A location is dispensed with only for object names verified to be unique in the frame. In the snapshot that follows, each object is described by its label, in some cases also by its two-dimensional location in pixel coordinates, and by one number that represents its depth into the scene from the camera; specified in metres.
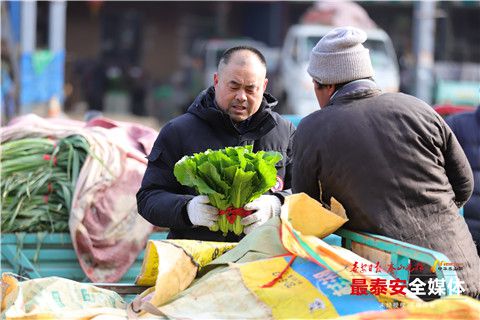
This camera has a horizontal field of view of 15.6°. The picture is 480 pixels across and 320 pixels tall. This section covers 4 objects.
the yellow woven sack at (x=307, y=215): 6.44
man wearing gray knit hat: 6.89
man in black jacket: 8.46
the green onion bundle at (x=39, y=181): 11.74
